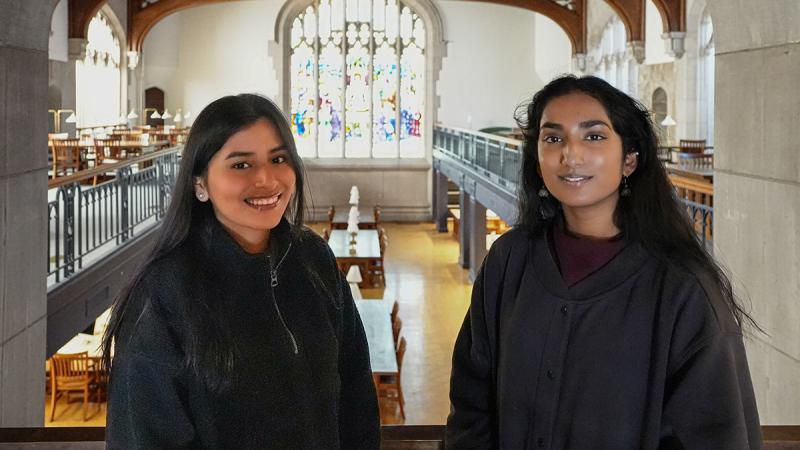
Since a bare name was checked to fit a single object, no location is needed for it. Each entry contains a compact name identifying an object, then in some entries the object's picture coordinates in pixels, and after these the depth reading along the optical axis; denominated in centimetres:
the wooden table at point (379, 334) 736
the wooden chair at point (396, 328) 902
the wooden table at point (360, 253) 1271
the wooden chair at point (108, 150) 1105
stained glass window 2016
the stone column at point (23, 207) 331
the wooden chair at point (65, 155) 1020
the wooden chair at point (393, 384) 771
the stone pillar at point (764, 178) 312
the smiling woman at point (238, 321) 134
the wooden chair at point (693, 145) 1161
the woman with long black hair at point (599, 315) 141
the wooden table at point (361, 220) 1669
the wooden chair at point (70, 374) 975
